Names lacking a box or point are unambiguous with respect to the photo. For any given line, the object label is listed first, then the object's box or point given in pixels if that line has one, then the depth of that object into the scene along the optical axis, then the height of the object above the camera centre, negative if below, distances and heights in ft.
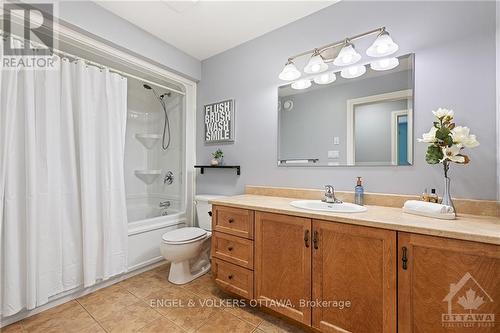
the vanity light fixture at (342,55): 4.65 +2.68
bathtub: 7.04 -2.38
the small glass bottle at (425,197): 4.28 -0.64
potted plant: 8.02 +0.26
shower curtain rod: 4.72 +2.93
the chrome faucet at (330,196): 5.16 -0.76
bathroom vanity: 2.97 -1.74
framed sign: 7.83 +1.68
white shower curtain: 4.64 -0.42
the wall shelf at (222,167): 7.61 -0.08
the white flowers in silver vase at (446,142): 3.70 +0.41
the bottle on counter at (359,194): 5.06 -0.70
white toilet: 6.28 -2.57
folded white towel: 3.60 -0.78
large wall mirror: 4.88 +1.20
